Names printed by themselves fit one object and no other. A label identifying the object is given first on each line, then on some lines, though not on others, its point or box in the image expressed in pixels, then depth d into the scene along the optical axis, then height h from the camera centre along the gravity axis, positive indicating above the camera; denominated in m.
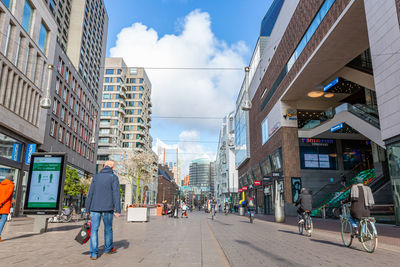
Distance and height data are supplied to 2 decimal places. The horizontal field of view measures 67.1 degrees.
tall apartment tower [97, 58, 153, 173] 73.12 +22.05
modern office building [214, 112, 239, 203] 90.06 +12.79
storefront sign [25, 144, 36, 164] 27.73 +4.24
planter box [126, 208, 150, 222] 19.56 -1.14
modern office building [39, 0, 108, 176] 35.84 +16.09
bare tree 38.53 +4.14
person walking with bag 5.74 -0.10
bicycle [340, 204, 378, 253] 7.02 -0.83
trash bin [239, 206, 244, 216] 36.30 -1.46
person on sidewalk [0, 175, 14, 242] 8.06 -0.03
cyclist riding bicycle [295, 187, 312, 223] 11.35 -0.16
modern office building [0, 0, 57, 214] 23.84 +9.98
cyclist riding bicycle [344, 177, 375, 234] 7.56 -0.04
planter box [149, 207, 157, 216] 34.40 -1.65
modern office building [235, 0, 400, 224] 13.89 +7.98
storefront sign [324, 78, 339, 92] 24.70 +9.50
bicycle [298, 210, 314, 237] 10.86 -0.87
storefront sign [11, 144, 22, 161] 25.93 +3.77
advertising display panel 10.75 +0.49
